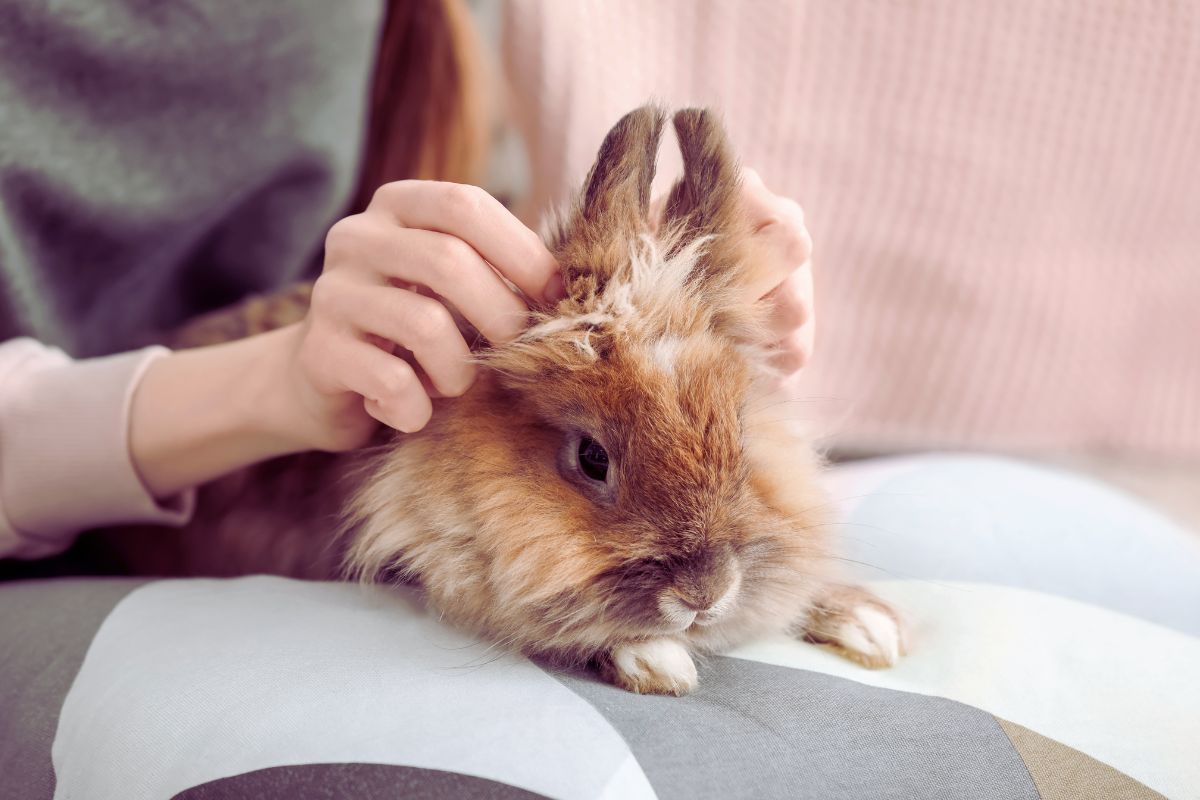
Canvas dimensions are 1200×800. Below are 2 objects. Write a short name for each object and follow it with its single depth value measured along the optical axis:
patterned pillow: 0.51
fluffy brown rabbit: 0.56
